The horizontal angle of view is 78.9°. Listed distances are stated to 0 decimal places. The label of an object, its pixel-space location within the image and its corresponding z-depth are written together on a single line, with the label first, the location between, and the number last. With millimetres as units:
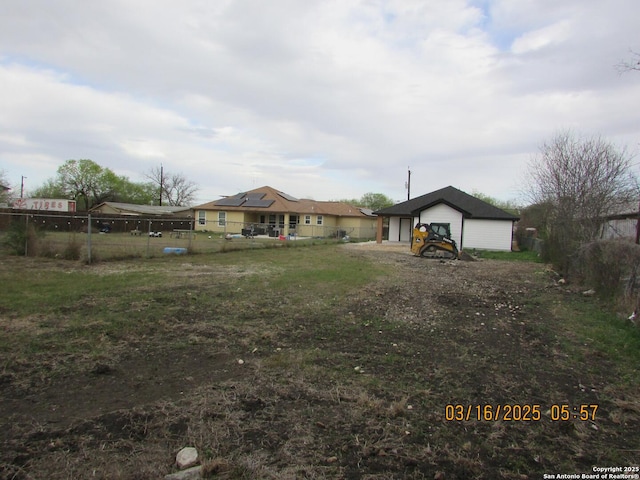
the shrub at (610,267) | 8188
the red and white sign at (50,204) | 50125
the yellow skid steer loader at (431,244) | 21078
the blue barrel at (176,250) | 18125
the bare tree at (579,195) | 14648
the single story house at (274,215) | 43844
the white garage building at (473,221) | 28234
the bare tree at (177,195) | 76500
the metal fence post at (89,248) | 13697
